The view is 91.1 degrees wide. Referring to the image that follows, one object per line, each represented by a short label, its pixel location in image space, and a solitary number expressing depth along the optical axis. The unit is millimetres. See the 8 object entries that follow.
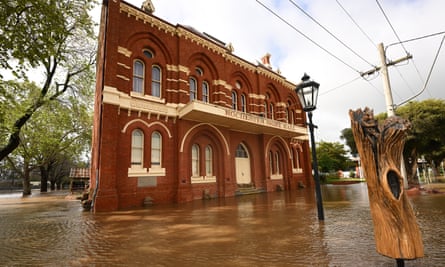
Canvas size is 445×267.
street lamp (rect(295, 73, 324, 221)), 6213
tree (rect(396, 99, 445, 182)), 18281
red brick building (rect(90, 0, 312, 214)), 10805
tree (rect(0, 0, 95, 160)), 6473
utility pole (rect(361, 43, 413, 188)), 12247
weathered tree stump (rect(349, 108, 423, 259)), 2779
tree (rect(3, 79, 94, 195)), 15484
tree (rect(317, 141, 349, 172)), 33156
